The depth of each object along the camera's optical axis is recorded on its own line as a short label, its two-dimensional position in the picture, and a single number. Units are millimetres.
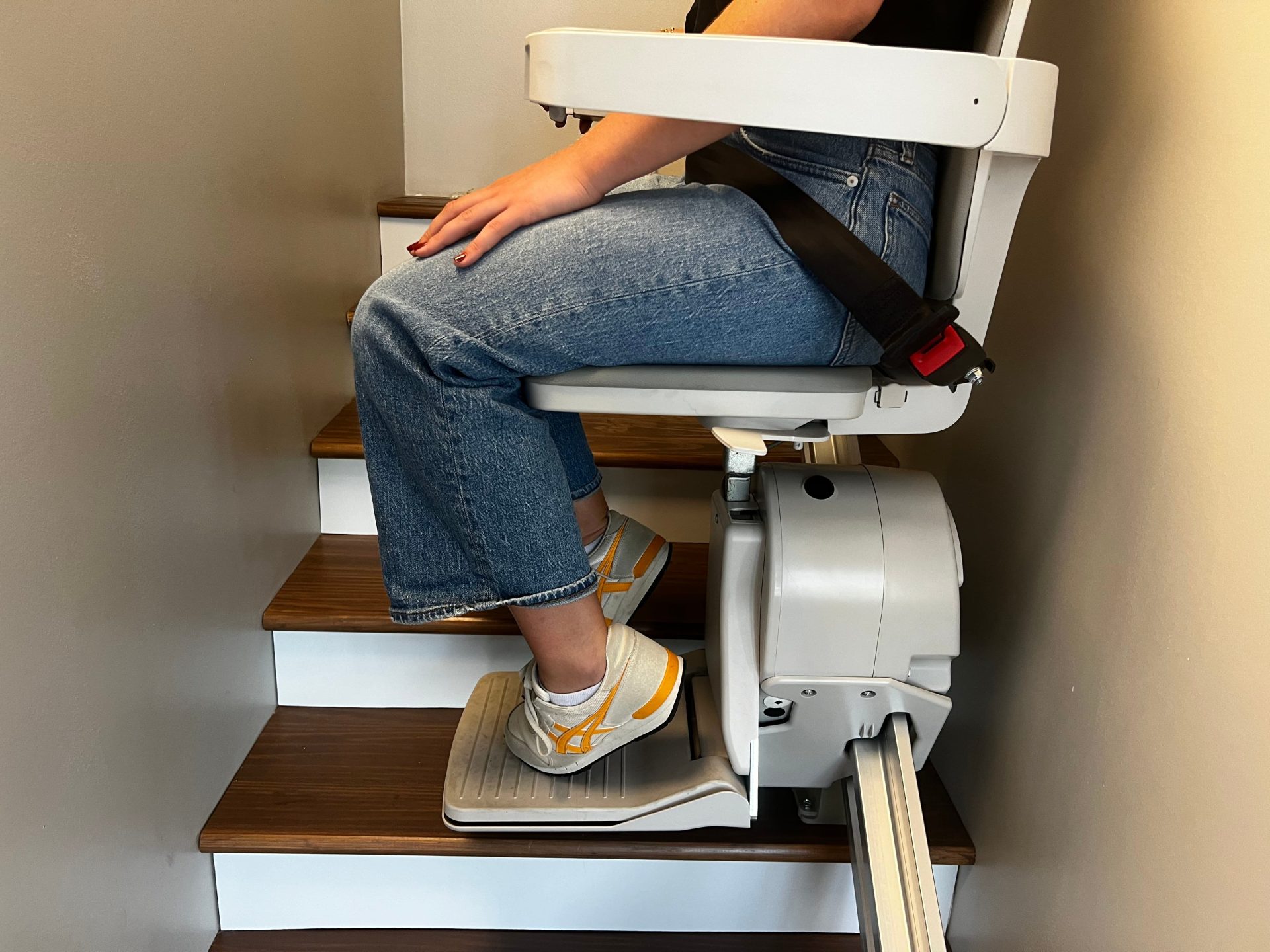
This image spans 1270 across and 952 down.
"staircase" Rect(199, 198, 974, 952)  1064
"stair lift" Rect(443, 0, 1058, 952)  629
